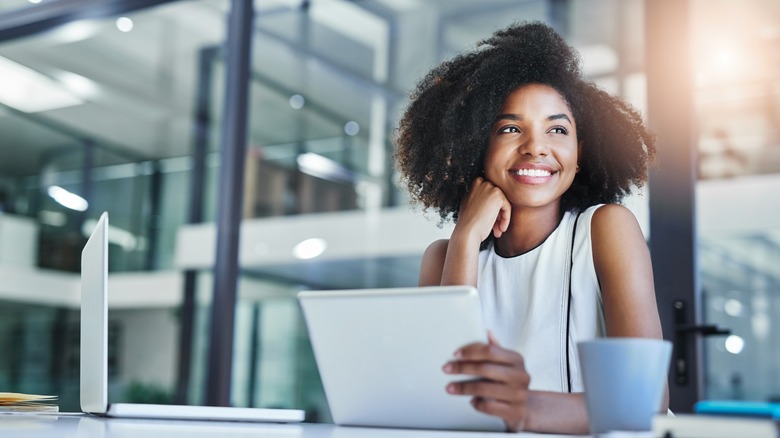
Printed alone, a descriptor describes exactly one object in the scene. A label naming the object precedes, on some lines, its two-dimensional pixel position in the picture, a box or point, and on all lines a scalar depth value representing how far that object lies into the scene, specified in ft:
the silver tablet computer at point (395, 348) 3.25
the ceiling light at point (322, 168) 12.89
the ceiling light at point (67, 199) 14.14
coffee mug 2.96
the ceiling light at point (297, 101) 13.28
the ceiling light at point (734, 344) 8.62
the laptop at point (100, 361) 4.03
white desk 3.15
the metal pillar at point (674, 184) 8.34
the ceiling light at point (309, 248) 13.01
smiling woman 5.02
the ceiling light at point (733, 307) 8.84
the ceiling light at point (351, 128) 12.81
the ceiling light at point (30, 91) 14.33
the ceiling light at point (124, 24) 13.78
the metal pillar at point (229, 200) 11.60
